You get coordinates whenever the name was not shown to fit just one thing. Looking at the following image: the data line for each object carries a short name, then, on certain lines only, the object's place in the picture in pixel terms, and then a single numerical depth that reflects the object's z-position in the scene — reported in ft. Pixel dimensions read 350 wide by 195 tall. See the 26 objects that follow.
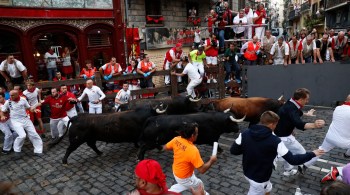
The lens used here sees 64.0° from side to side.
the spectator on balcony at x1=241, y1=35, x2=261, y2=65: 40.14
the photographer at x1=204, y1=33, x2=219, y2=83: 40.91
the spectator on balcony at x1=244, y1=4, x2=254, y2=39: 47.47
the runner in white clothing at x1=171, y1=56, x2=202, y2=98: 35.35
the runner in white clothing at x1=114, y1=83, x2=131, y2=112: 32.32
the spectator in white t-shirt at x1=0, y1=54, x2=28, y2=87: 34.96
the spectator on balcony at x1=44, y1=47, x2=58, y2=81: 44.11
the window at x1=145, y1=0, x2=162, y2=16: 58.34
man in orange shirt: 13.47
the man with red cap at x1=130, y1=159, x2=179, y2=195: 8.95
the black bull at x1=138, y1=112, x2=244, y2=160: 22.29
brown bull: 27.12
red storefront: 42.29
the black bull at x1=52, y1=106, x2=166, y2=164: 23.84
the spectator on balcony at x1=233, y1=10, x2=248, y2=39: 47.39
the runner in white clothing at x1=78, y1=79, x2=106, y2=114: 30.89
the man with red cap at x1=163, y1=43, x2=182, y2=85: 39.69
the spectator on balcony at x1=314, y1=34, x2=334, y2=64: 38.88
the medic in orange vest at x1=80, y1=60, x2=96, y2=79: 37.08
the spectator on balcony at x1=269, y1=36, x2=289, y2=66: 37.65
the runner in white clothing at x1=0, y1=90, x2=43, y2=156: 25.70
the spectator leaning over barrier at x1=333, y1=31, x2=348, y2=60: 39.70
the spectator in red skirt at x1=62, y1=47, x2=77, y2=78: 46.52
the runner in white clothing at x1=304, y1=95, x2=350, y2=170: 17.69
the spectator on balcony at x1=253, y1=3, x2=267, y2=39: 46.65
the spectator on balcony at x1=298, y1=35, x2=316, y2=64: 38.19
